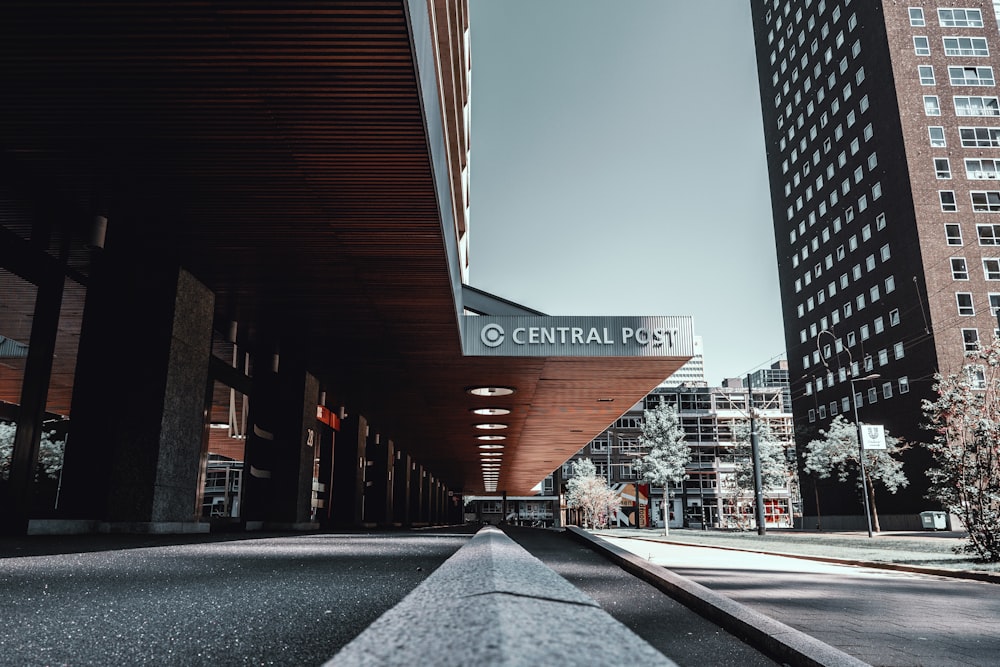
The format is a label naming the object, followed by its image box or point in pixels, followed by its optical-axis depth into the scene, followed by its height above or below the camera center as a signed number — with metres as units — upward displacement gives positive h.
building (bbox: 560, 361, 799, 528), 89.56 +5.47
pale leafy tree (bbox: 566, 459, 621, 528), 77.62 +0.33
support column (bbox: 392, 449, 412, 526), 37.25 +0.55
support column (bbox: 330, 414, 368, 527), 24.69 +0.90
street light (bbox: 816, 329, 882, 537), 58.56 +11.39
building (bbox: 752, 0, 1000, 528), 48.56 +21.23
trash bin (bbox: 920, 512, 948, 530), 41.66 -1.22
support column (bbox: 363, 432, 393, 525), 30.59 +0.86
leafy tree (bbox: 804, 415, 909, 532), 46.47 +2.65
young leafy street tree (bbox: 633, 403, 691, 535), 61.03 +4.35
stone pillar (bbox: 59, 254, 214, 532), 10.66 +1.44
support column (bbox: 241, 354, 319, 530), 17.27 +1.24
